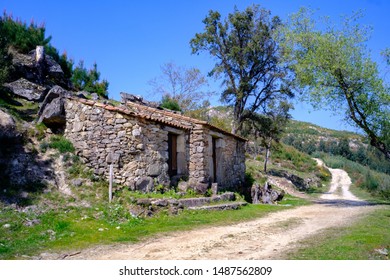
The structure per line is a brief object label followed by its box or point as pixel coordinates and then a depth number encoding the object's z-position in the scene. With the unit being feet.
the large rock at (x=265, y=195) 58.65
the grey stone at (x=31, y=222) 27.47
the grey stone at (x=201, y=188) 45.96
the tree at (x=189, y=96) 107.96
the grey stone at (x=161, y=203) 36.59
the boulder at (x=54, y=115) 45.60
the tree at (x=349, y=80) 48.85
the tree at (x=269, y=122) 89.35
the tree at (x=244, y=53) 81.92
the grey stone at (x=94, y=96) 61.91
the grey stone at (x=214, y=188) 47.05
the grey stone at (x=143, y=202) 36.11
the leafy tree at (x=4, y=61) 52.03
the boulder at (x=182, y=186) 44.96
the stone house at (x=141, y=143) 41.55
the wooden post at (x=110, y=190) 37.17
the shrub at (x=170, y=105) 81.68
